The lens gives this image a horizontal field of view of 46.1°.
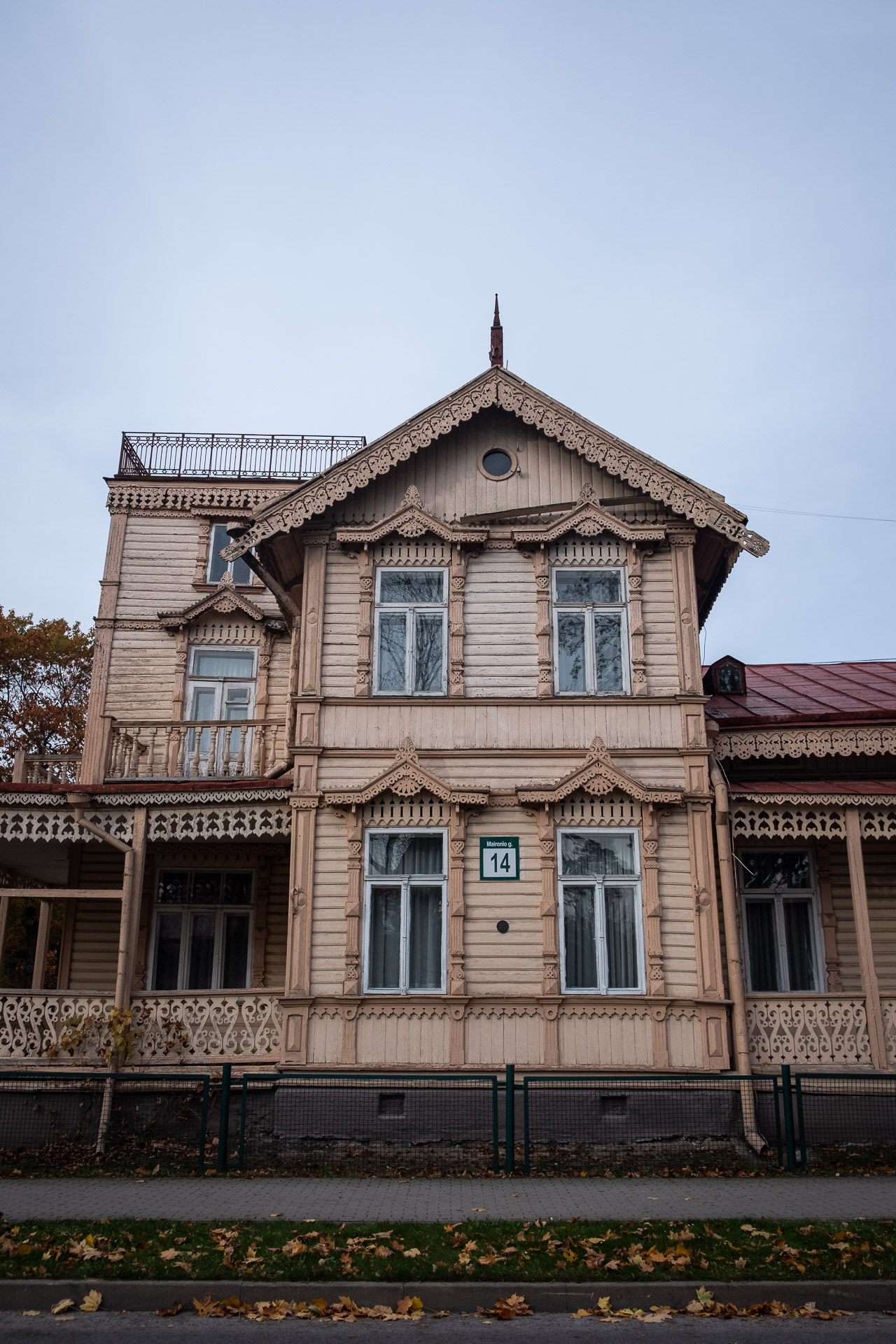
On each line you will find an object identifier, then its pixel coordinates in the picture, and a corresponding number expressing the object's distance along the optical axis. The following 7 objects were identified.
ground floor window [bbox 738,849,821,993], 14.91
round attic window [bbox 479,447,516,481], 15.39
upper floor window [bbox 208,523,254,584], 21.83
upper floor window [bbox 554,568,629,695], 14.42
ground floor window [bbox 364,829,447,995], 13.38
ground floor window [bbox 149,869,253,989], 17.36
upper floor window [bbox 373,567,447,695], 14.47
